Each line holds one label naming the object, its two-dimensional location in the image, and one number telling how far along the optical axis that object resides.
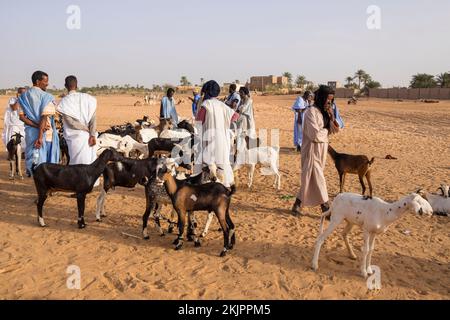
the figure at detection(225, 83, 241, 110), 10.93
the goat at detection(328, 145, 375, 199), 8.01
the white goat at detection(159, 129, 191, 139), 10.58
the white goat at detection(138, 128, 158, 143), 11.00
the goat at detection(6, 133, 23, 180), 9.54
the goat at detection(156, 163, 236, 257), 5.43
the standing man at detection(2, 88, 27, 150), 10.37
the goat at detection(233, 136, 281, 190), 9.08
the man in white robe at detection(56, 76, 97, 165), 7.23
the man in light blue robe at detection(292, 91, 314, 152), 13.30
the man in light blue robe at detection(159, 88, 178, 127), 12.20
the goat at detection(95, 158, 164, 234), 6.92
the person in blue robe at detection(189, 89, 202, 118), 14.35
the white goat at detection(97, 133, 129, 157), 9.99
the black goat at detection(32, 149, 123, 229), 6.34
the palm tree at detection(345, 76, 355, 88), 74.62
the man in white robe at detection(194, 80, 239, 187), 6.27
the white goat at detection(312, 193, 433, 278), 4.58
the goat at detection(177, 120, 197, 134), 11.86
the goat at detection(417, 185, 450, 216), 7.21
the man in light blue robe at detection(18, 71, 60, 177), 7.19
